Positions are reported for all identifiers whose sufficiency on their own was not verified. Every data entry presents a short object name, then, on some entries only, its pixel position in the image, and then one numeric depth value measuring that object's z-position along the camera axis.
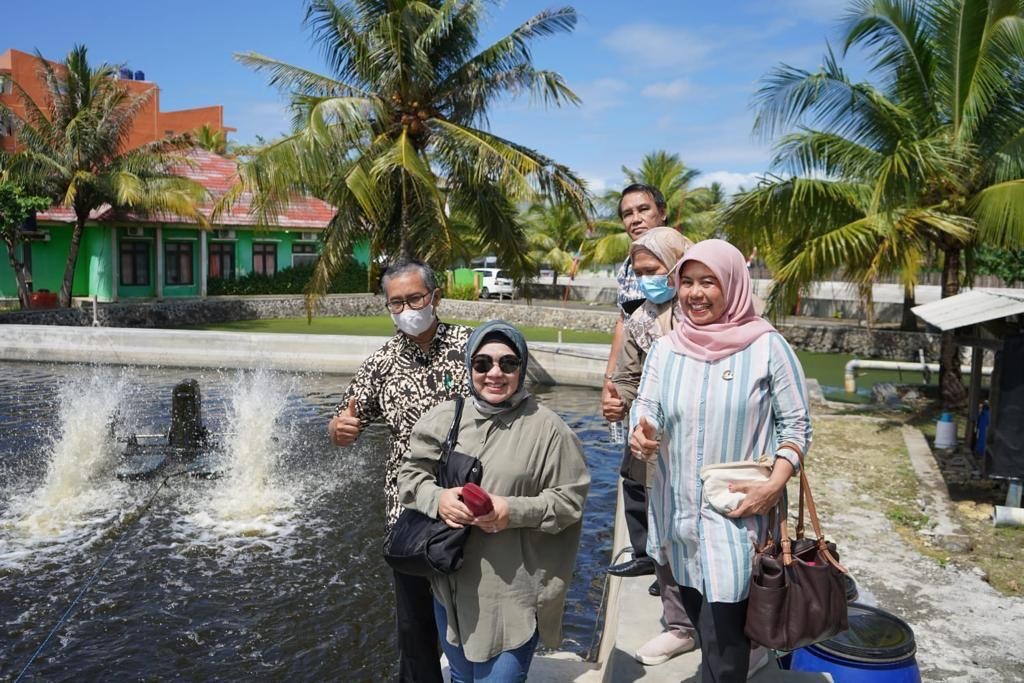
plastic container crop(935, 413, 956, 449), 10.23
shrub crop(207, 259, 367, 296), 31.86
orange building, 33.64
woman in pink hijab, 2.71
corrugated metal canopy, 7.79
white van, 38.56
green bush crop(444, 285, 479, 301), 32.41
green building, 27.88
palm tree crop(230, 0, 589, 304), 14.76
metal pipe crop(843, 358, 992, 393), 15.62
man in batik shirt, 3.22
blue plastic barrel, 3.14
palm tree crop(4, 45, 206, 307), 23.53
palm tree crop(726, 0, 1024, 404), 10.79
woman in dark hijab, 2.70
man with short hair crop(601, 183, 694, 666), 3.91
